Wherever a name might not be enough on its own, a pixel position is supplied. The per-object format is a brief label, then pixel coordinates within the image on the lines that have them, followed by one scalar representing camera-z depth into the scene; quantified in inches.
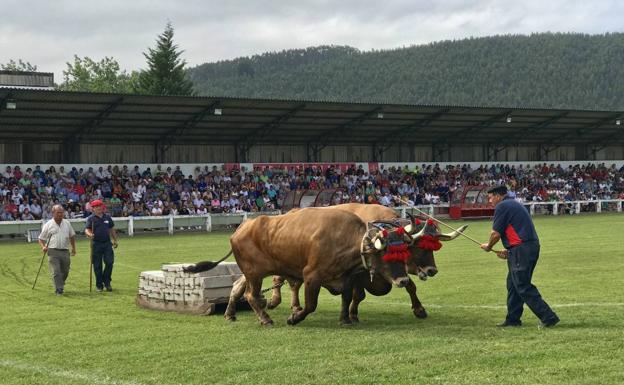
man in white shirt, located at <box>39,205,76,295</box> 682.8
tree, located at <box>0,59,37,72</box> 3890.0
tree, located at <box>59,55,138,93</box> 3683.6
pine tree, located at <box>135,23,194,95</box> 3297.2
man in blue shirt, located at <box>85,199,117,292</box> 708.0
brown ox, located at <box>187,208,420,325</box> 480.7
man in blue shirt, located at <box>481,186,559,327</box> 449.4
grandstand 1657.2
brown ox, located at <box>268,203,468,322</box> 494.3
